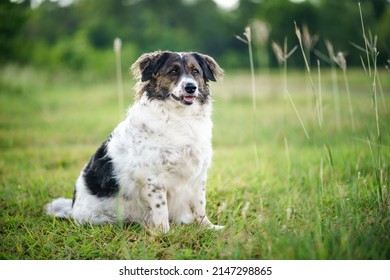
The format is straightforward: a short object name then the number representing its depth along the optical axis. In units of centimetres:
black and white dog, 411
